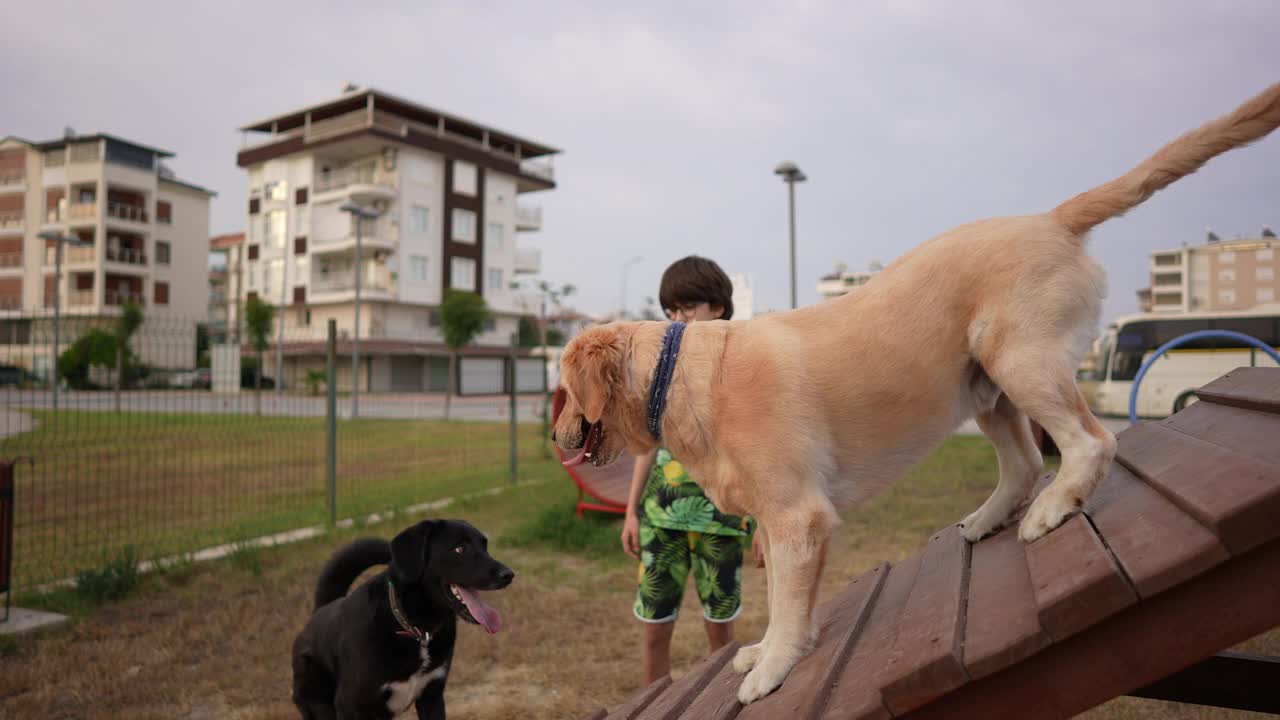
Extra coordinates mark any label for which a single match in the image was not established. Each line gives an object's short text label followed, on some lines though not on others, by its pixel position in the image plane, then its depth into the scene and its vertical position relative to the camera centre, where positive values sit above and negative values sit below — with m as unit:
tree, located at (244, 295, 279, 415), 45.84 +2.29
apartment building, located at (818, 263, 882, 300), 57.78 +7.26
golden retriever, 2.21 -0.06
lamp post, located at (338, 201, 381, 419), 27.28 +5.48
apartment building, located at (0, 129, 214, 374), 56.97 +10.41
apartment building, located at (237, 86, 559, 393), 53.59 +9.93
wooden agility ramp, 1.61 -0.61
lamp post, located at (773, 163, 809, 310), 17.55 +4.48
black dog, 3.45 -1.36
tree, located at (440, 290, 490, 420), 47.22 +2.35
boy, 3.83 -0.97
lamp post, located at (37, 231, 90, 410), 27.56 +4.33
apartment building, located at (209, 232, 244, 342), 78.25 +9.83
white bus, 21.67 +0.21
